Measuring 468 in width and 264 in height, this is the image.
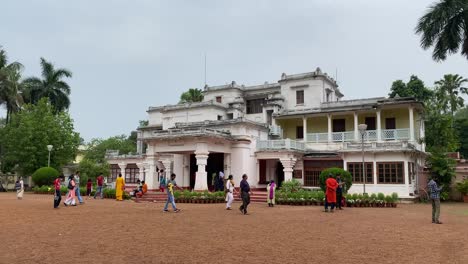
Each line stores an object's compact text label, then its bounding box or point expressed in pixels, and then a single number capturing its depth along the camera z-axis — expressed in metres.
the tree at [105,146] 50.33
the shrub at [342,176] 21.31
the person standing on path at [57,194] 17.36
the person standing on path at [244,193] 15.60
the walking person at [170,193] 15.93
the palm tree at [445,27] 23.92
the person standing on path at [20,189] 23.84
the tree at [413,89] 44.25
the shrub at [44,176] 31.55
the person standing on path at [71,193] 18.55
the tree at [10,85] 36.59
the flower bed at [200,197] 21.36
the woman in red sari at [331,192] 16.36
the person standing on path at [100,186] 24.77
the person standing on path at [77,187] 20.27
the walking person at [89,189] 26.89
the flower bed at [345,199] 19.53
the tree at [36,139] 34.19
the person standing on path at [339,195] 17.89
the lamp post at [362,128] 20.56
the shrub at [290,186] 23.22
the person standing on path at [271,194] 19.58
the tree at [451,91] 44.00
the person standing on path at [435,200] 13.22
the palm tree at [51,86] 45.06
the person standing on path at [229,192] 17.36
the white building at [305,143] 24.94
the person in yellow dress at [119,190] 23.05
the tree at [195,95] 47.72
